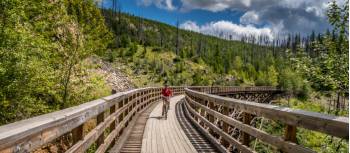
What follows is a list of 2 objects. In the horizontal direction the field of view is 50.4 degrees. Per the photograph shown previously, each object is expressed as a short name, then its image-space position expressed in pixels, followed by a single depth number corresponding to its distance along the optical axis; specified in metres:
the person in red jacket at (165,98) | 16.57
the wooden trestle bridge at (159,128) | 3.23
